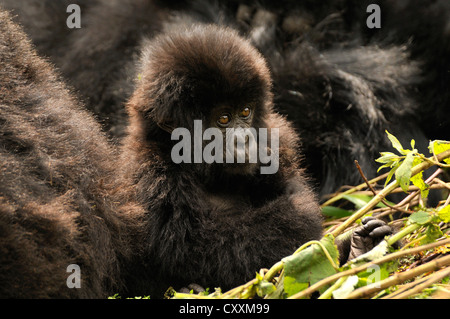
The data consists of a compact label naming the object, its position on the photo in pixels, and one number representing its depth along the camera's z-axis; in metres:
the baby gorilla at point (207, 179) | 1.96
